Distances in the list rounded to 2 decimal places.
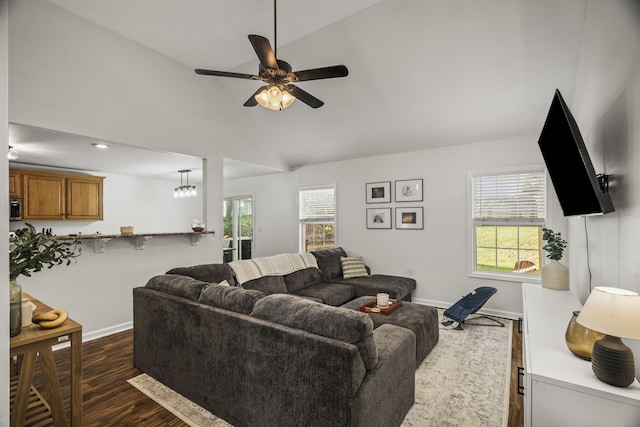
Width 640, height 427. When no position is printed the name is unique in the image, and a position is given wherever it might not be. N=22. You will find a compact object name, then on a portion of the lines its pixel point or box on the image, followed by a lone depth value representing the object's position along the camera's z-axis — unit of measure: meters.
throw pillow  4.85
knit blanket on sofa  3.59
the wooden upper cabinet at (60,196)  4.87
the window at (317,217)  5.78
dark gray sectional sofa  1.47
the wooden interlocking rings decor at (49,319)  1.54
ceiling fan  2.25
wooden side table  1.45
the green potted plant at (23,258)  1.45
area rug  2.01
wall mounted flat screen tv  1.62
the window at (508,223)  3.94
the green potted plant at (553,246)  2.96
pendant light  6.02
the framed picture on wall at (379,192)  5.02
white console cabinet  1.17
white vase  2.83
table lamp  1.08
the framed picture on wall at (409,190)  4.74
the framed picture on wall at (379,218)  5.02
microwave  4.60
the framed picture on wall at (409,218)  4.71
